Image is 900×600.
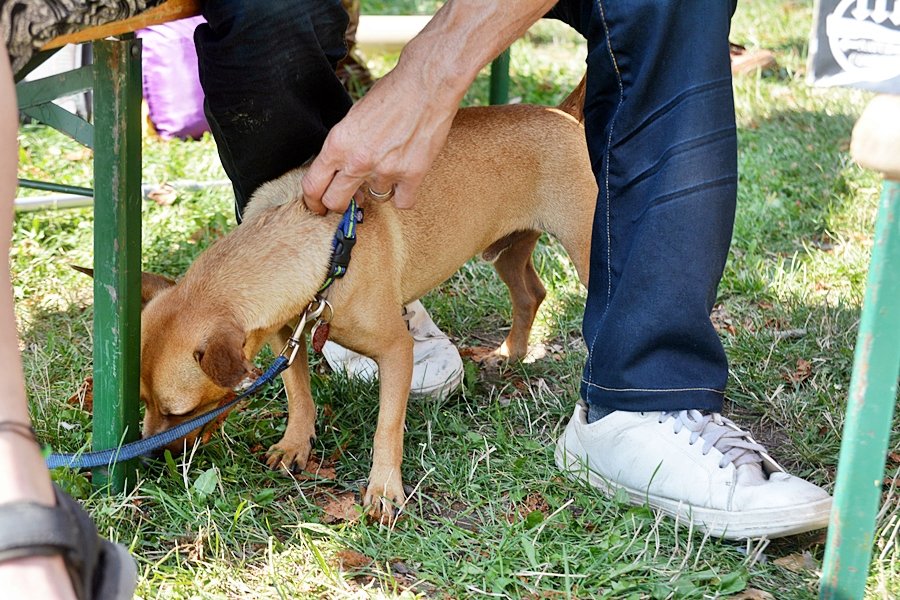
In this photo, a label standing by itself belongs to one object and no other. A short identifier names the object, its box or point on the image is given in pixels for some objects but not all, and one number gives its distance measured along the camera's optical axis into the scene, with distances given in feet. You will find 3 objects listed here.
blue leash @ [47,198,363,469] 7.30
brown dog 7.66
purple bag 16.01
